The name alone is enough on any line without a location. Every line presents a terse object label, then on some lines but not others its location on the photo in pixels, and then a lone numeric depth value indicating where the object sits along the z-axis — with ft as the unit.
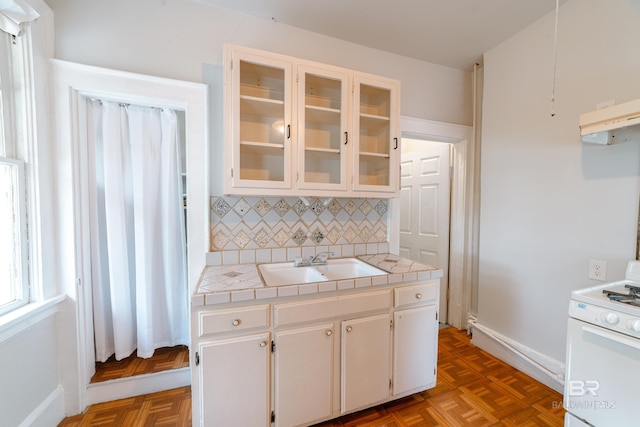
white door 8.75
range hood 4.07
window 4.16
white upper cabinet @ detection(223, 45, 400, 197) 5.02
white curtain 5.51
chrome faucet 5.83
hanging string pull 5.63
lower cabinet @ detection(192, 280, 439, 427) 4.00
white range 3.32
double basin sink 5.61
